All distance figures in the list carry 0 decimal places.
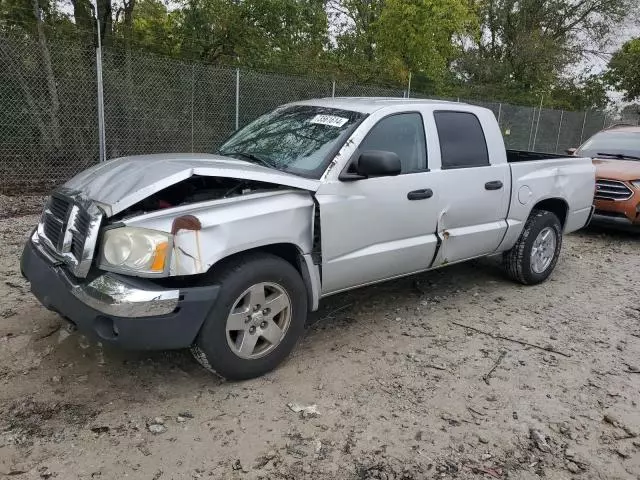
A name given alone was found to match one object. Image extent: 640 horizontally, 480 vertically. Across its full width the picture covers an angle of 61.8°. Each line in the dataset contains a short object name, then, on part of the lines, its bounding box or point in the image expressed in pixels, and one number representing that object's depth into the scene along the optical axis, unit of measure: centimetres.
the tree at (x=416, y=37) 1766
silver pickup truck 292
